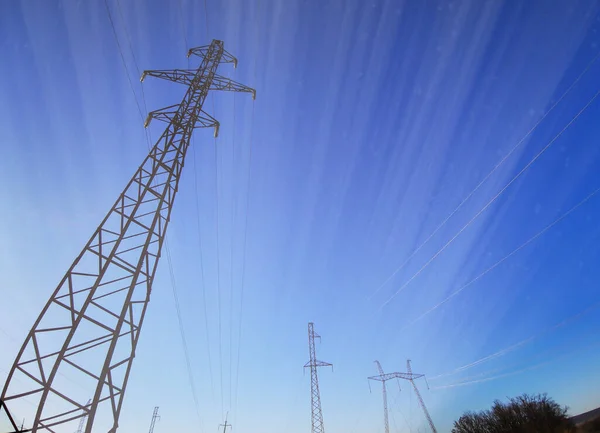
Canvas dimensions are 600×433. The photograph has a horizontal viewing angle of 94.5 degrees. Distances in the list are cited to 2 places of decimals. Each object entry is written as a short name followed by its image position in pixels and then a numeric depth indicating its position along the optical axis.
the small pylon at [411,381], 47.41
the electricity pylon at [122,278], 6.16
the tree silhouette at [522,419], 44.68
